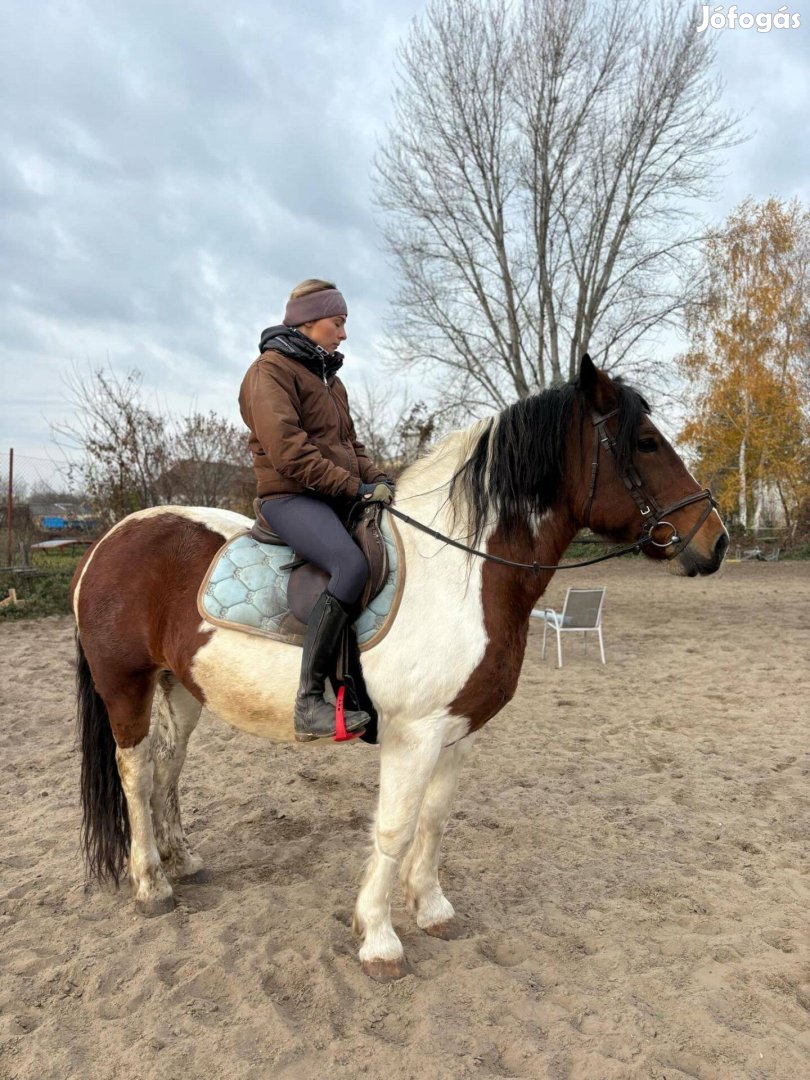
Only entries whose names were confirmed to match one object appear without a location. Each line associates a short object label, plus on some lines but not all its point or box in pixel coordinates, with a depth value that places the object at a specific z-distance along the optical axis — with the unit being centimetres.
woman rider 246
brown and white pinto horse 250
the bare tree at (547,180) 1516
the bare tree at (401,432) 1689
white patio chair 801
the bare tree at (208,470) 1319
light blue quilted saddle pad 254
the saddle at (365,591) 250
